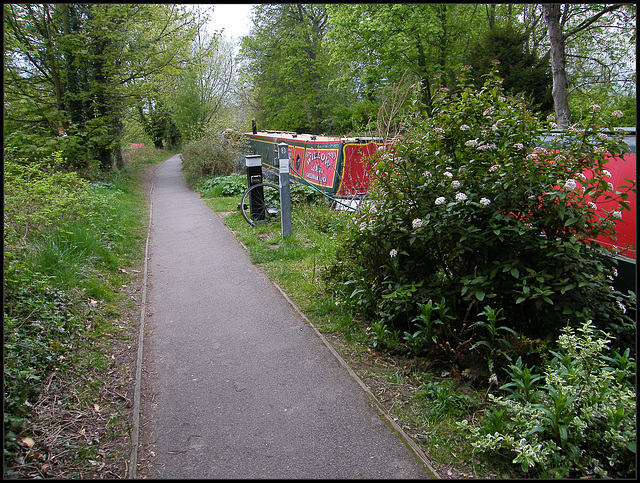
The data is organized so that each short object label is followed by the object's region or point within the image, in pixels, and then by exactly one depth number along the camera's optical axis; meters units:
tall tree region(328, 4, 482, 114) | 17.56
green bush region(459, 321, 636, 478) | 2.45
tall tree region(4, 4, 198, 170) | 11.76
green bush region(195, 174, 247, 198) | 14.53
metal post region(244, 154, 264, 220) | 9.40
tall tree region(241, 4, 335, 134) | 29.14
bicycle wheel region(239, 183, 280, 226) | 9.38
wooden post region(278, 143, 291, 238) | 7.89
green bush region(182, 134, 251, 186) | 17.72
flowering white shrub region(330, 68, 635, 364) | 3.36
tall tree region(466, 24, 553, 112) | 15.66
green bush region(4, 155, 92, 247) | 5.31
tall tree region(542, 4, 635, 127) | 9.18
